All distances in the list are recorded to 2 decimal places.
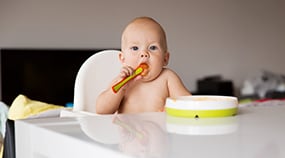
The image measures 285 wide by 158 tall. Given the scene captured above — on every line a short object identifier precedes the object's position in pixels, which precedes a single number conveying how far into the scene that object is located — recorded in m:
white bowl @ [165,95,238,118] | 1.15
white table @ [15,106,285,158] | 0.81
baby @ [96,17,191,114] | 1.43
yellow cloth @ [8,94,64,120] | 1.97
